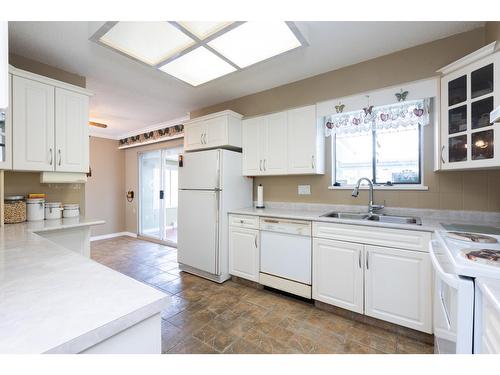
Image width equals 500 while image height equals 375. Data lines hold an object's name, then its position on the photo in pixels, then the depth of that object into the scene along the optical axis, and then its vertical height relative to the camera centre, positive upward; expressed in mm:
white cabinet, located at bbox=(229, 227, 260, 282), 2648 -818
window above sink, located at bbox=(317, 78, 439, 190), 2113 +587
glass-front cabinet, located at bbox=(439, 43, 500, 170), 1489 +556
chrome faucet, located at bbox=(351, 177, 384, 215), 2274 -90
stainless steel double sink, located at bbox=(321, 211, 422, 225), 2100 -310
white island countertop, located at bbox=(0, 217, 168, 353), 489 -332
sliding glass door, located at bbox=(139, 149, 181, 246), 4918 -197
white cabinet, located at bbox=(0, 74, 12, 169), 1883 +392
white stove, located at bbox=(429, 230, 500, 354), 921 -396
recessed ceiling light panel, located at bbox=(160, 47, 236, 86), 2052 +1213
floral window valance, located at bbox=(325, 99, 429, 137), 2104 +711
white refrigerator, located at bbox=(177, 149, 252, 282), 2836 -248
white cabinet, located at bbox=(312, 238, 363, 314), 1969 -808
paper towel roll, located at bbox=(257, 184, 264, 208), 3088 -148
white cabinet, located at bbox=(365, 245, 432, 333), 1697 -803
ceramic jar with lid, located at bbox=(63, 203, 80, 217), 2387 -259
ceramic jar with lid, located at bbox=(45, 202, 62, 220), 2260 -248
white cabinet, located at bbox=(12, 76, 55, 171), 1961 +561
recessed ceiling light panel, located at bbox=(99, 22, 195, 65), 1670 +1194
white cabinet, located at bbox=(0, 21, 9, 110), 664 +356
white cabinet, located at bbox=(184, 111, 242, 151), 2973 +764
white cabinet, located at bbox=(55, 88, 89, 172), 2223 +567
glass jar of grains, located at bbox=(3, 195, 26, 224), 1998 -214
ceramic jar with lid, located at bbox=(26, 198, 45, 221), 2125 -219
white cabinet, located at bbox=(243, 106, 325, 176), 2588 +532
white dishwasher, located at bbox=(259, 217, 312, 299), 2277 -739
